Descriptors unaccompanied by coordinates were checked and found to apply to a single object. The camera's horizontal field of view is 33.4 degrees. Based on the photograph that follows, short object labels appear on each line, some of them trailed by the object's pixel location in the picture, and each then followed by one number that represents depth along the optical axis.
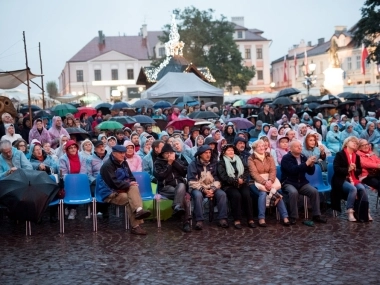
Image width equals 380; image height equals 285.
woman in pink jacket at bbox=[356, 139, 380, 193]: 11.17
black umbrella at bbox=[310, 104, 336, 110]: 24.34
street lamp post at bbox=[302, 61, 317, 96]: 38.12
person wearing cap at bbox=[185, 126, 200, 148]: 14.85
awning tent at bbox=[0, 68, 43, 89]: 20.30
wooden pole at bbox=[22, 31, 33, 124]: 19.75
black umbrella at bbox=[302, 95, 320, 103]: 30.84
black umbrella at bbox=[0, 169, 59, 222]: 9.67
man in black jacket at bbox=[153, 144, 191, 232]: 10.73
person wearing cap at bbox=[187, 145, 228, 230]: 10.33
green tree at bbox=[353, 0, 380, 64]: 38.88
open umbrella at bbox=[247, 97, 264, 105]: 35.79
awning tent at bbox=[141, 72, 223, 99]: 25.06
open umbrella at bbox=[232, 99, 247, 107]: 32.69
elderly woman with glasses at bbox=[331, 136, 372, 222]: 10.73
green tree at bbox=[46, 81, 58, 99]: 99.00
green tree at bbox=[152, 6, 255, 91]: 68.44
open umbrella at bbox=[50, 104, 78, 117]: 22.19
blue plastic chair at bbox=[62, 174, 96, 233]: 10.64
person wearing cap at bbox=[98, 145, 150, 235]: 10.02
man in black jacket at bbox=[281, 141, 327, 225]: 10.50
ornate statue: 47.84
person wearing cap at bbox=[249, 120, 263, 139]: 18.12
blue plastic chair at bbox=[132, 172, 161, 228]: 10.83
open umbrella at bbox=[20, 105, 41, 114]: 27.35
